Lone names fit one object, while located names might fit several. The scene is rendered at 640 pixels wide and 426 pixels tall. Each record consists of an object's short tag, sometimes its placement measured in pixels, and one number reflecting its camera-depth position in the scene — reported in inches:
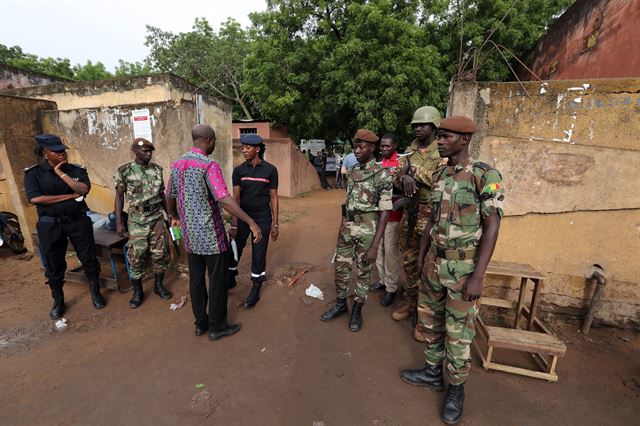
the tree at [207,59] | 661.9
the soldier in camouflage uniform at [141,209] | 135.8
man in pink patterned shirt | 99.4
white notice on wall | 170.9
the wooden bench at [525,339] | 94.9
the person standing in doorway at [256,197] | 134.7
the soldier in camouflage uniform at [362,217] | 111.8
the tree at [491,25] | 444.1
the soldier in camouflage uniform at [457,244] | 75.3
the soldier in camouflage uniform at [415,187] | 118.1
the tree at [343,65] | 412.2
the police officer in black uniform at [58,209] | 120.1
